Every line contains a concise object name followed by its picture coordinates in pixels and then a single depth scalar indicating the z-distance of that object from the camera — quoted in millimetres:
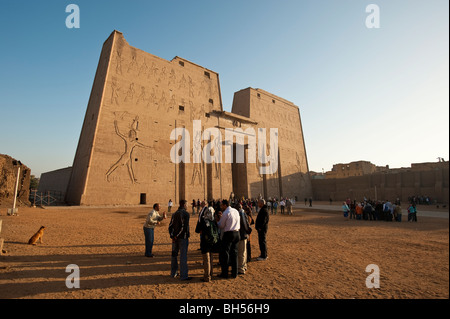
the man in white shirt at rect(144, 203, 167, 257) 6348
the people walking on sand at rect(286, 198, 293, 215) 19078
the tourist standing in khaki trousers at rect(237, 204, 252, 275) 5316
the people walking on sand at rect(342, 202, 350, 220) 16236
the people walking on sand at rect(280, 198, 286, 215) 20531
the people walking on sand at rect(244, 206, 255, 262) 6116
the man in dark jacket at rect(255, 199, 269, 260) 6059
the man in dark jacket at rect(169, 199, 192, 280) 4781
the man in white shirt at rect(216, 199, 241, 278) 4903
